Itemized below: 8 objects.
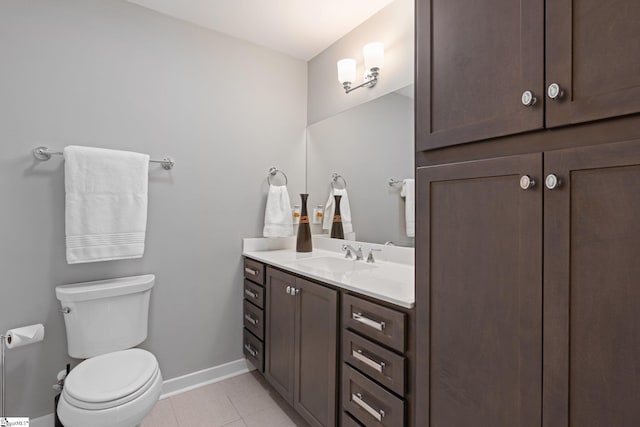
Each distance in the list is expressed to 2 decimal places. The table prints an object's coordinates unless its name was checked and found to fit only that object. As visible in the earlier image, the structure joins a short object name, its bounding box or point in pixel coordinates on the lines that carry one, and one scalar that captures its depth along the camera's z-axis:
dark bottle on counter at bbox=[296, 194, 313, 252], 2.34
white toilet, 1.24
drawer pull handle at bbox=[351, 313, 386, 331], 1.17
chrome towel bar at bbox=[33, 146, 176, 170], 1.63
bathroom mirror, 1.85
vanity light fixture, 1.93
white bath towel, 1.63
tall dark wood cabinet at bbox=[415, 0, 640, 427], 0.67
